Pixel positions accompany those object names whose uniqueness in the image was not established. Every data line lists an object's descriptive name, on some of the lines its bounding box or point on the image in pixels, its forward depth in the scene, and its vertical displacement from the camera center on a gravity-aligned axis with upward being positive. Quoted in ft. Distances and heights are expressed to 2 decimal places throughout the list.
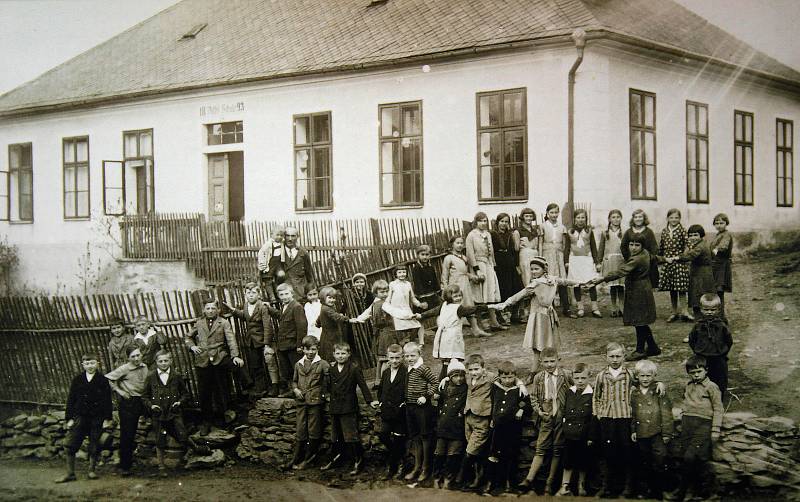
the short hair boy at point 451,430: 20.59 -4.88
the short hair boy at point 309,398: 23.13 -4.50
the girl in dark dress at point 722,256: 24.52 -0.54
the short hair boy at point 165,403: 24.41 -4.85
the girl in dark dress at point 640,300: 22.86 -1.74
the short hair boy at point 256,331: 25.62 -2.83
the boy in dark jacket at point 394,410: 21.53 -4.54
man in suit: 28.12 -0.88
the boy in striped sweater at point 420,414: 21.11 -4.58
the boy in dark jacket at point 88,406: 23.98 -4.88
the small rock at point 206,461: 23.97 -6.55
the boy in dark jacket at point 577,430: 18.76 -4.52
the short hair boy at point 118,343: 25.72 -3.19
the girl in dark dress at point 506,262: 29.35 -0.78
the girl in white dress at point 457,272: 27.25 -1.04
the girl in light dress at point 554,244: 28.94 -0.13
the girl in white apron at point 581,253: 28.91 -0.47
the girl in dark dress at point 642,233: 24.03 +0.17
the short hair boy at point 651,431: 18.12 -4.40
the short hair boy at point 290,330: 25.00 -2.72
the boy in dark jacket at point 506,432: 19.61 -4.74
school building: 31.99 +5.82
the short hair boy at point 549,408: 19.17 -4.08
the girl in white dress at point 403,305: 24.44 -1.98
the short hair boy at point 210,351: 25.38 -3.43
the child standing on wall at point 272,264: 28.30 -0.74
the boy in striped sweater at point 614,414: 18.45 -4.11
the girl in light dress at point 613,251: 27.30 -0.39
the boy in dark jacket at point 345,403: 22.57 -4.54
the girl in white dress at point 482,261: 28.17 -0.70
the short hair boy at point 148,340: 25.50 -3.06
